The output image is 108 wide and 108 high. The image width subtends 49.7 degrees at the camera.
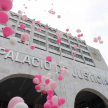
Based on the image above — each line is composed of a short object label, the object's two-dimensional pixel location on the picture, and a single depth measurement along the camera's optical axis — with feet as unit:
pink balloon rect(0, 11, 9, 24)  11.38
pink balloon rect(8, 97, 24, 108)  9.88
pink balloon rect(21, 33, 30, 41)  16.89
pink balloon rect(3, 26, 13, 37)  13.35
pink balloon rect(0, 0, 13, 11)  11.32
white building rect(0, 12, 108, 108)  26.91
